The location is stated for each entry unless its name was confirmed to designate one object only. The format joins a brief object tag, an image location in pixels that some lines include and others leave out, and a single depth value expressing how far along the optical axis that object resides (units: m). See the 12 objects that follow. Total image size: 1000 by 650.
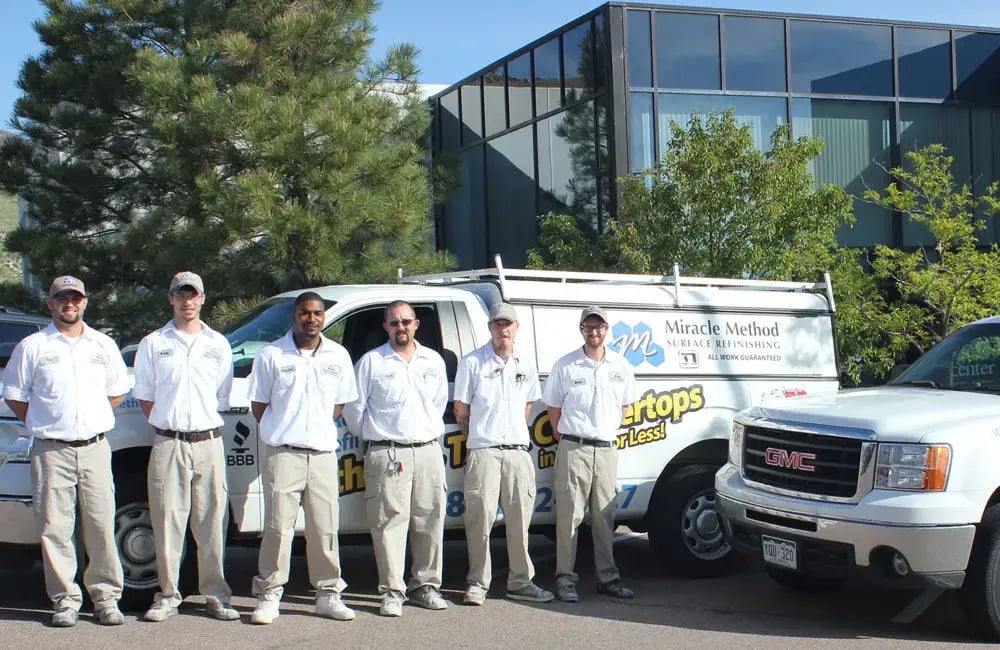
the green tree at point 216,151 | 12.67
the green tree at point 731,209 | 10.73
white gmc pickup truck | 5.71
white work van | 6.67
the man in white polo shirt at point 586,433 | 7.10
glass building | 16.42
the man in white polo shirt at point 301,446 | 6.32
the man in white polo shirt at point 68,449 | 6.12
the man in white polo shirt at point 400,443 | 6.60
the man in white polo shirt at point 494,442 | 6.86
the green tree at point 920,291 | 11.20
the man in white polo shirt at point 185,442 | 6.26
